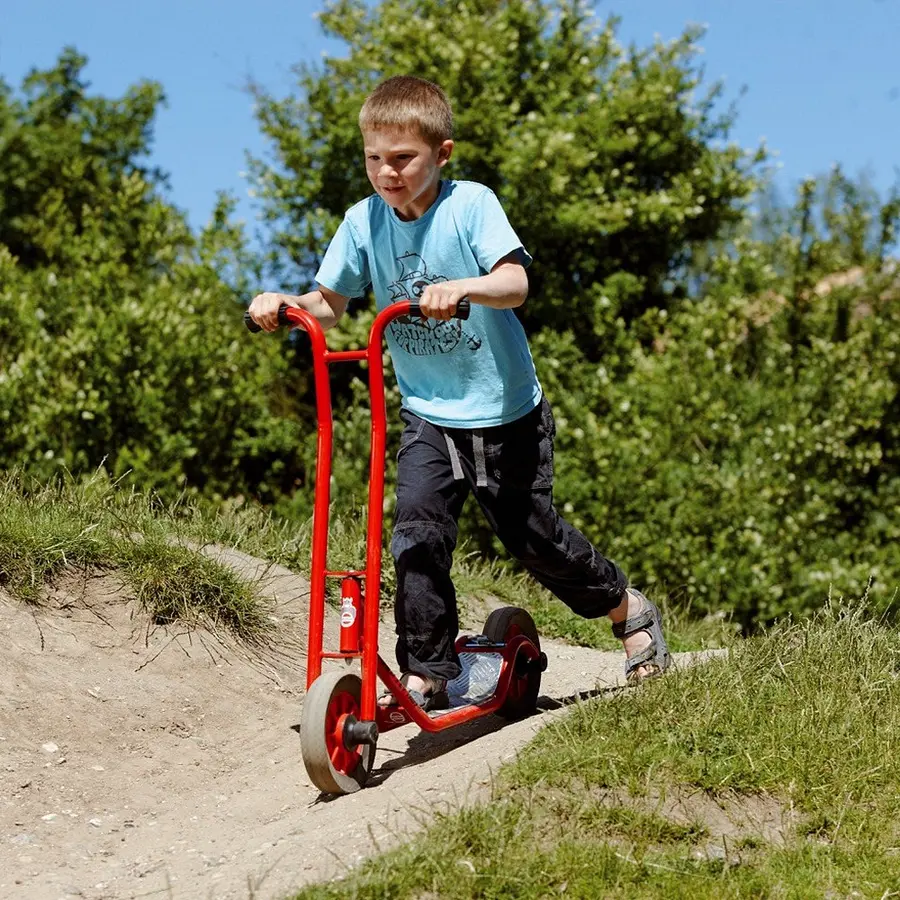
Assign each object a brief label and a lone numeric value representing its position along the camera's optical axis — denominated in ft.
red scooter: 21.90
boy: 24.12
